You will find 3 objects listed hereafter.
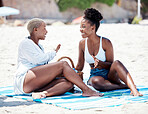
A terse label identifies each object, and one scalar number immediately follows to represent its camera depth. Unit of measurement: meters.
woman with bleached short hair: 7.73
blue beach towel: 7.01
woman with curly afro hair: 8.46
